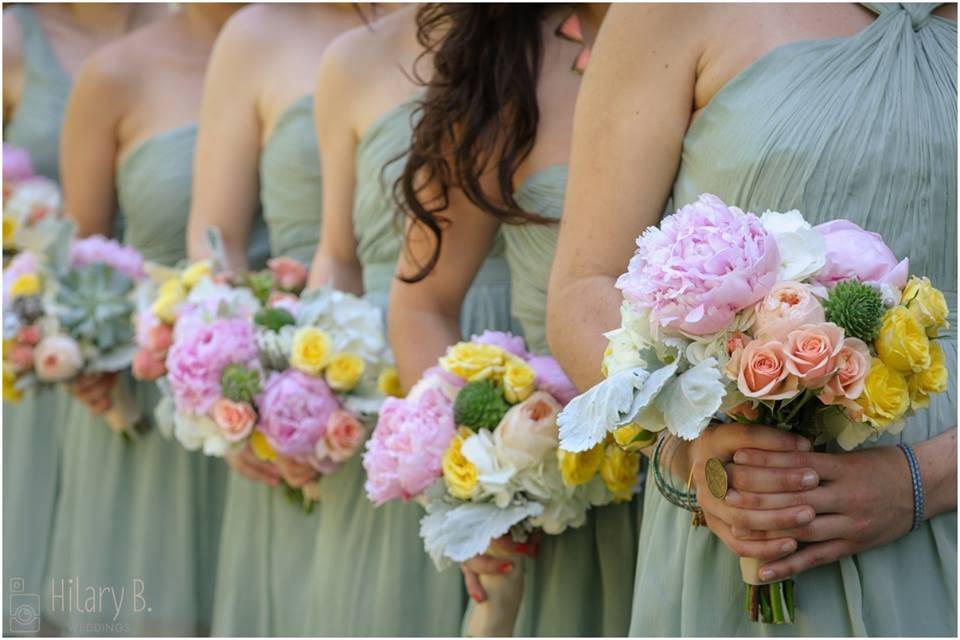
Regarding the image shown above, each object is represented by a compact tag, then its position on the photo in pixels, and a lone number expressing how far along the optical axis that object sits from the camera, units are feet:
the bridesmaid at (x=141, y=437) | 31.55
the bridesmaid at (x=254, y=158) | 27.02
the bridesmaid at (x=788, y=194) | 13.01
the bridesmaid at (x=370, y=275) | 22.13
